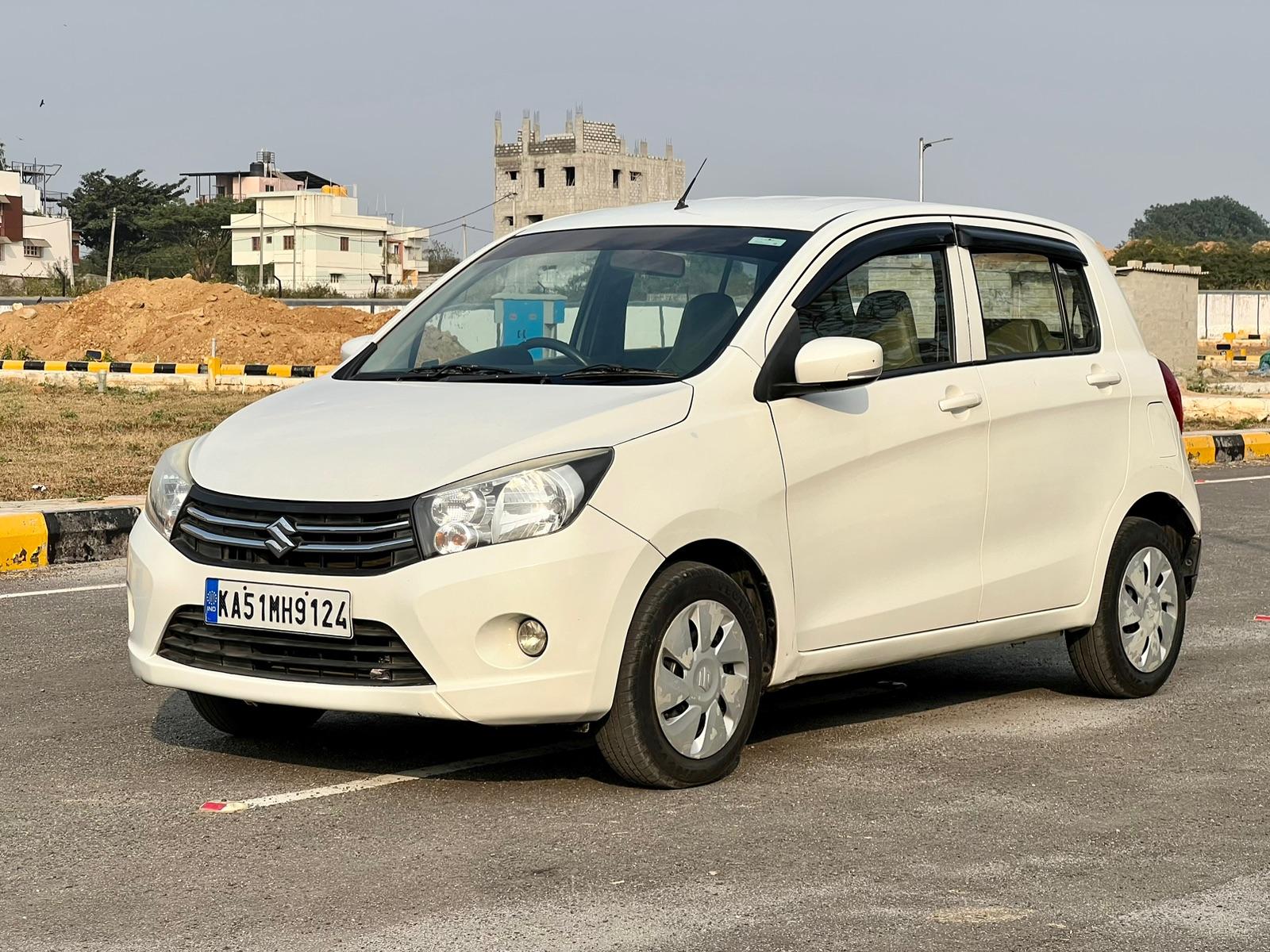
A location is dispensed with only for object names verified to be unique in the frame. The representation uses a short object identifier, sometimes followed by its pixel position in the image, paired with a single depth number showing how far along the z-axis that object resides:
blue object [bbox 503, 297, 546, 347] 6.05
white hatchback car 4.93
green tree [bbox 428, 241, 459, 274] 143.00
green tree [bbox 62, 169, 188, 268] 126.56
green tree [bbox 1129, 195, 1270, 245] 188.00
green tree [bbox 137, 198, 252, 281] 120.25
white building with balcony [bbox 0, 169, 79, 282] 111.31
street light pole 53.50
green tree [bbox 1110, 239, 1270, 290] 91.31
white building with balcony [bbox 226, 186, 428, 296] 122.62
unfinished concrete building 137.12
